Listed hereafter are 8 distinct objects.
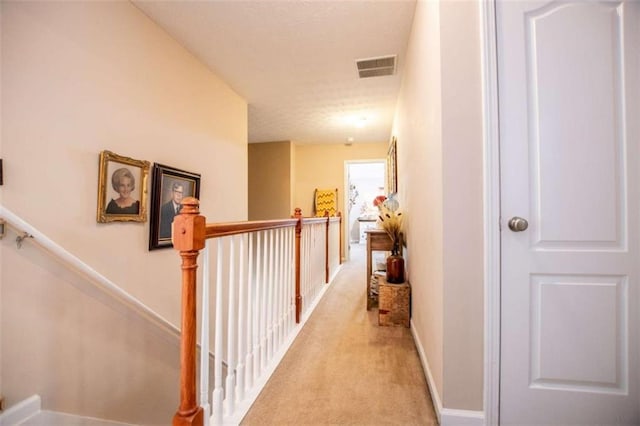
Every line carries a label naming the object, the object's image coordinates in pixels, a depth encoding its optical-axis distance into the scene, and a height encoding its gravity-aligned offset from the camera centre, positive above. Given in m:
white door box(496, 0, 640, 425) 1.15 +0.04
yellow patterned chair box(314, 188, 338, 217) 6.09 +0.37
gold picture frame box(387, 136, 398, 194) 3.90 +0.76
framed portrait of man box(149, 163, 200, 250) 2.26 +0.16
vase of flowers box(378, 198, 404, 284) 2.62 -0.15
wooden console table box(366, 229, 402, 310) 2.95 -0.26
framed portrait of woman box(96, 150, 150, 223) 1.85 +0.22
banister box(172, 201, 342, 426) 1.03 -0.48
